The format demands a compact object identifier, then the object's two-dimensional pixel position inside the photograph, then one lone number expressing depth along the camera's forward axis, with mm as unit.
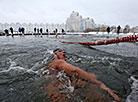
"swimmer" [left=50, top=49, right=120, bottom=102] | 1676
